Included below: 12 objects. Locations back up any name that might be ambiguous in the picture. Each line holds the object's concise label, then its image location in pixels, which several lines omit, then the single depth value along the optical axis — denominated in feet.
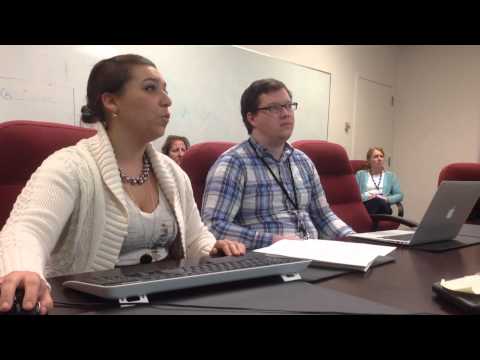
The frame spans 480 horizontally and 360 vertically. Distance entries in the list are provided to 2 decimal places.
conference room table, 2.06
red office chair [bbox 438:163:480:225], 8.53
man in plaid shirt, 5.55
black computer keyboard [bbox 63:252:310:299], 2.10
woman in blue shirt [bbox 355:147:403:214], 13.57
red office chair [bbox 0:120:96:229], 3.92
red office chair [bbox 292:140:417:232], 7.15
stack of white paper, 3.05
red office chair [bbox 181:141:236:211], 5.74
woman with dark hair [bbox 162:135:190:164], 9.67
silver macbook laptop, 3.94
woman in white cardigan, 3.23
